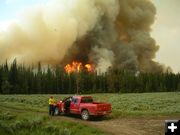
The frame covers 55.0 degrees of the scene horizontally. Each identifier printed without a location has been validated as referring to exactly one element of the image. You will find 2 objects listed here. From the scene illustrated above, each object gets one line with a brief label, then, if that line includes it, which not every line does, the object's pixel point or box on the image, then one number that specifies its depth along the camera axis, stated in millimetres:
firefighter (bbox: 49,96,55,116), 17714
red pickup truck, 15630
